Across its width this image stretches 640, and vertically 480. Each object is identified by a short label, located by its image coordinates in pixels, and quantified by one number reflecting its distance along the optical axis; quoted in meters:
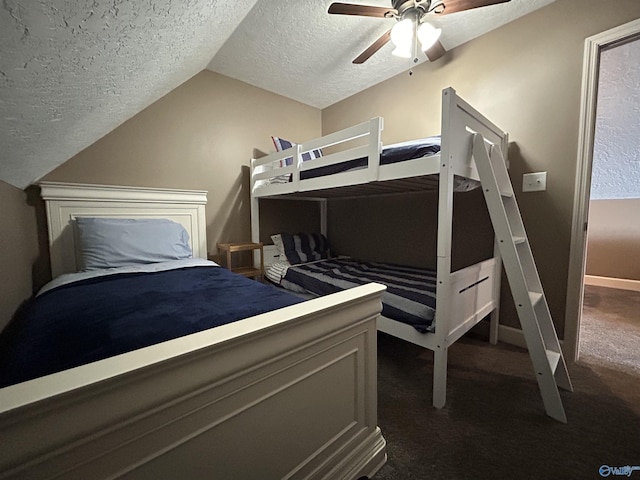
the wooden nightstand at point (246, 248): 2.23
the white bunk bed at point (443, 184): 1.21
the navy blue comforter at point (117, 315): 0.68
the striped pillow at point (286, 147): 2.31
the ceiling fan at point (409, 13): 1.40
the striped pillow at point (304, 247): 2.46
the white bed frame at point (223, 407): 0.36
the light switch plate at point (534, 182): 1.70
